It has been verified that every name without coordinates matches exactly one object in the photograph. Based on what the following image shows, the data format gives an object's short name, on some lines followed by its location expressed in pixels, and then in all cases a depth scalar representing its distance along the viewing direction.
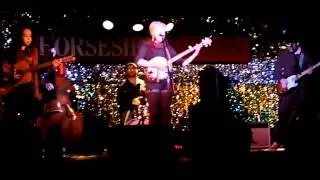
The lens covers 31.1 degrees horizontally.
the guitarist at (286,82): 9.25
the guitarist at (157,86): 9.34
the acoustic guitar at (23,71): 9.21
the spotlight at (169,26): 10.30
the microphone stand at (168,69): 8.99
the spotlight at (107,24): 10.89
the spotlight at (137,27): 11.02
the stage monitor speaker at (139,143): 4.44
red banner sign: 10.66
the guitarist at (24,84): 8.93
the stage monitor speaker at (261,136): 9.29
